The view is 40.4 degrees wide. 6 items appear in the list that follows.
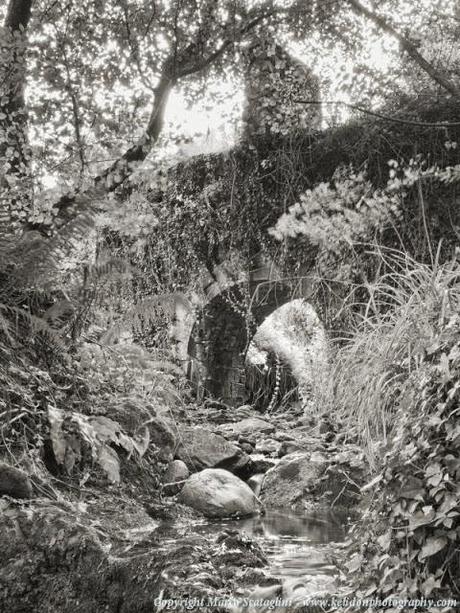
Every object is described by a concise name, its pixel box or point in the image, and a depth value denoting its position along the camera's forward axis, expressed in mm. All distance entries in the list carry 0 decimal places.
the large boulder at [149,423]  3912
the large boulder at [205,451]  4523
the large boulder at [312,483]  4508
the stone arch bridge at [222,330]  8430
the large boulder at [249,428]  6523
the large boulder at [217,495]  3840
